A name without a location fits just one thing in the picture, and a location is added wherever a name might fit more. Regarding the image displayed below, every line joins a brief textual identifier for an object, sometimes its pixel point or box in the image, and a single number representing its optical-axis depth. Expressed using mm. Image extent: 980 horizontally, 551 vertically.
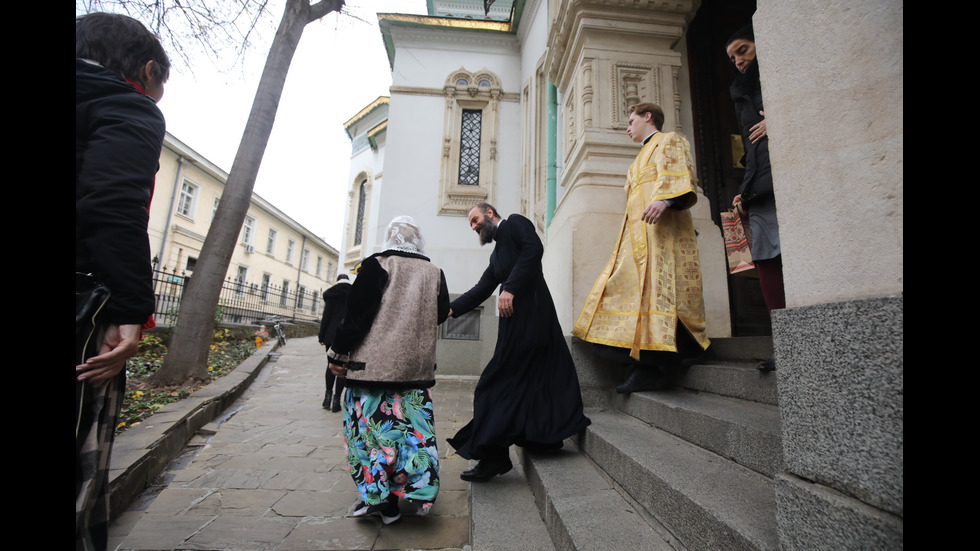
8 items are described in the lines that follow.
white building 888
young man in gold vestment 2539
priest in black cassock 2328
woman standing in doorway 2275
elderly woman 2191
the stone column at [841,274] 835
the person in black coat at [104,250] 1103
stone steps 1257
